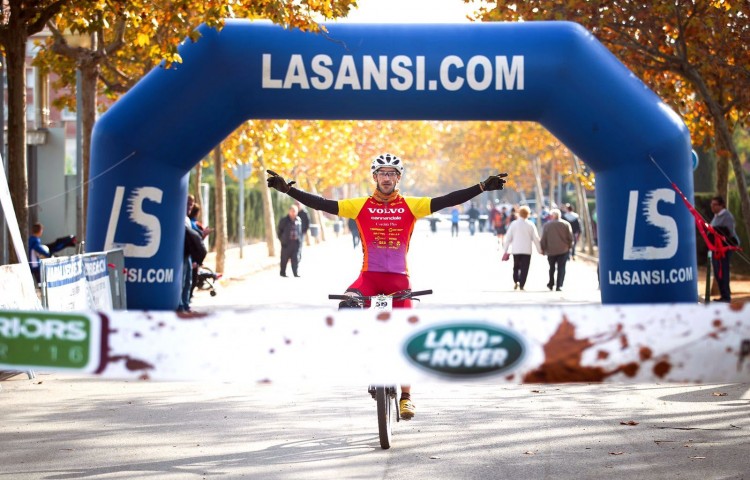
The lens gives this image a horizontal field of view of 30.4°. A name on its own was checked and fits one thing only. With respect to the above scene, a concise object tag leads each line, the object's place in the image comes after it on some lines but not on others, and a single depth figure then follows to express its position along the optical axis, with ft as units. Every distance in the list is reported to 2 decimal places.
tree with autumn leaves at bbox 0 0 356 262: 49.88
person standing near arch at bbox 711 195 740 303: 71.92
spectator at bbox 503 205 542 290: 90.68
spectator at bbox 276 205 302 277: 105.50
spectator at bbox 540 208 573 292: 86.84
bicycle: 27.89
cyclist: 30.81
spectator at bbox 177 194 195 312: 65.16
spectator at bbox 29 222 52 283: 76.86
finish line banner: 18.31
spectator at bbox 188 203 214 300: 65.67
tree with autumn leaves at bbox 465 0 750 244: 72.95
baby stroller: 80.74
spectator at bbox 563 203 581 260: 116.98
